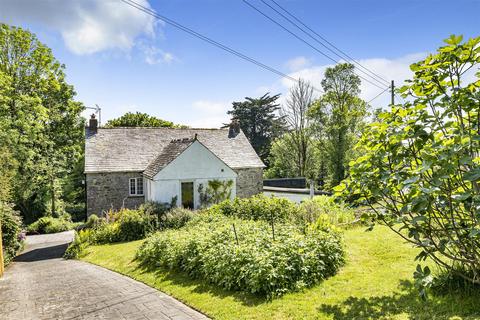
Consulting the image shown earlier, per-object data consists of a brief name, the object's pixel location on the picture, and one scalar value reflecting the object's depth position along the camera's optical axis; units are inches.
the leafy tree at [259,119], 1955.0
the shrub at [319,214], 496.1
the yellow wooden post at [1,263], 481.6
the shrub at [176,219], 607.2
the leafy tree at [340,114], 1107.9
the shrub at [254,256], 277.0
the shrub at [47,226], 969.5
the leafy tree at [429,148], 121.4
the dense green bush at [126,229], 634.8
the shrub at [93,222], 709.3
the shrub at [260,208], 537.3
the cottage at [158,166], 802.8
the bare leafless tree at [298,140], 1417.3
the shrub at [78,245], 603.5
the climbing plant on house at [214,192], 824.9
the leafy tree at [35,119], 973.2
